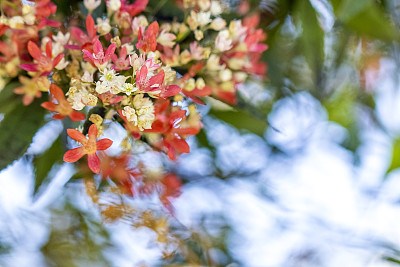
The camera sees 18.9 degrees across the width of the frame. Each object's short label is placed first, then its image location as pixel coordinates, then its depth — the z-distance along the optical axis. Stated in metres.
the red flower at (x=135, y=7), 0.59
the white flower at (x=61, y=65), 0.57
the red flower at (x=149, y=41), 0.55
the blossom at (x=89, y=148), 0.56
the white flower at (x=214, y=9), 0.61
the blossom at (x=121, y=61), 0.55
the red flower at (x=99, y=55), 0.54
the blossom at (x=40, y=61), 0.56
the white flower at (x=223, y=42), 0.60
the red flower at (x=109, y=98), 0.54
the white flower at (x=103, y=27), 0.57
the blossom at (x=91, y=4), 0.59
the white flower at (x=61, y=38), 0.58
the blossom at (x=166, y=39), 0.58
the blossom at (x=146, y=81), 0.53
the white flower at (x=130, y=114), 0.54
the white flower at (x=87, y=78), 0.55
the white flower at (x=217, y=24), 0.61
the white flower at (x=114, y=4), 0.58
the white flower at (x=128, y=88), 0.53
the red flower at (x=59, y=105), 0.56
